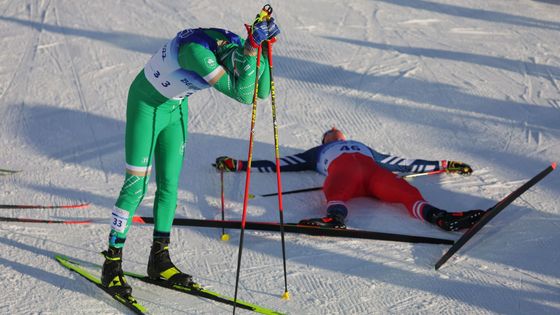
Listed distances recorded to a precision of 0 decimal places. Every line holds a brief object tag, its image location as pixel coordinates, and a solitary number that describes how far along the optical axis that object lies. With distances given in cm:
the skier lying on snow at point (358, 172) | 1055
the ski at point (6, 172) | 1220
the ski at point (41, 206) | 1113
